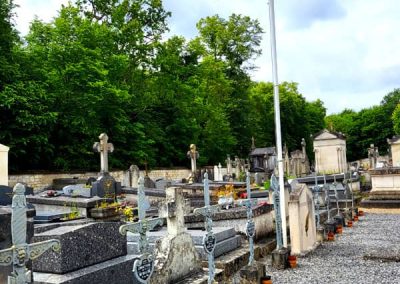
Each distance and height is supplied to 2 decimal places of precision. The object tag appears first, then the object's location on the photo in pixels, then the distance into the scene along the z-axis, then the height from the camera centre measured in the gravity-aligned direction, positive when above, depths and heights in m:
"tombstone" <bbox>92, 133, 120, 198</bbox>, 14.91 -0.41
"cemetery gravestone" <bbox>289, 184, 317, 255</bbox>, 8.05 -1.27
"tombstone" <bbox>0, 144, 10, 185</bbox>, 15.05 +0.38
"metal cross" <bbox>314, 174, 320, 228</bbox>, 10.46 -1.12
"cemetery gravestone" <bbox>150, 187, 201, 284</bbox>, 4.76 -1.05
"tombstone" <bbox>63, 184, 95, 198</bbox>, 13.99 -0.78
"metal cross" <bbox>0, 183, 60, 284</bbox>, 2.50 -0.51
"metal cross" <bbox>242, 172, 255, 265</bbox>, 6.03 -1.01
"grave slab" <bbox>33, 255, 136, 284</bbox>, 3.75 -1.08
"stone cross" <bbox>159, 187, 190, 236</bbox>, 4.98 -0.57
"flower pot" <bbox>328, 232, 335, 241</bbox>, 10.02 -1.98
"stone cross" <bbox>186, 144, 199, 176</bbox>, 24.09 +0.69
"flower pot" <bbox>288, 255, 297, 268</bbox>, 7.30 -1.88
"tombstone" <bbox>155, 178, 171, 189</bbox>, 19.50 -0.86
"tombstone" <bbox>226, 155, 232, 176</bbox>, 28.22 -0.10
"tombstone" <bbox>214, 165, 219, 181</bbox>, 27.55 -0.64
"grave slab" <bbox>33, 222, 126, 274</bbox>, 3.91 -0.84
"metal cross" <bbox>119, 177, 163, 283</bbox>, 3.60 -0.74
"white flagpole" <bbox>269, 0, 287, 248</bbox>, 7.79 +1.02
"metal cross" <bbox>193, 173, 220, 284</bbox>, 4.82 -0.86
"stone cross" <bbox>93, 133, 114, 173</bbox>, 17.11 +0.96
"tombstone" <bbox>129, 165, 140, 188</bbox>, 20.27 -0.32
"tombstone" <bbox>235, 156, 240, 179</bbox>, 28.39 -0.24
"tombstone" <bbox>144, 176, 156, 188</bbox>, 19.04 -0.80
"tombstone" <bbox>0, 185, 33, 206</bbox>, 11.58 -0.69
